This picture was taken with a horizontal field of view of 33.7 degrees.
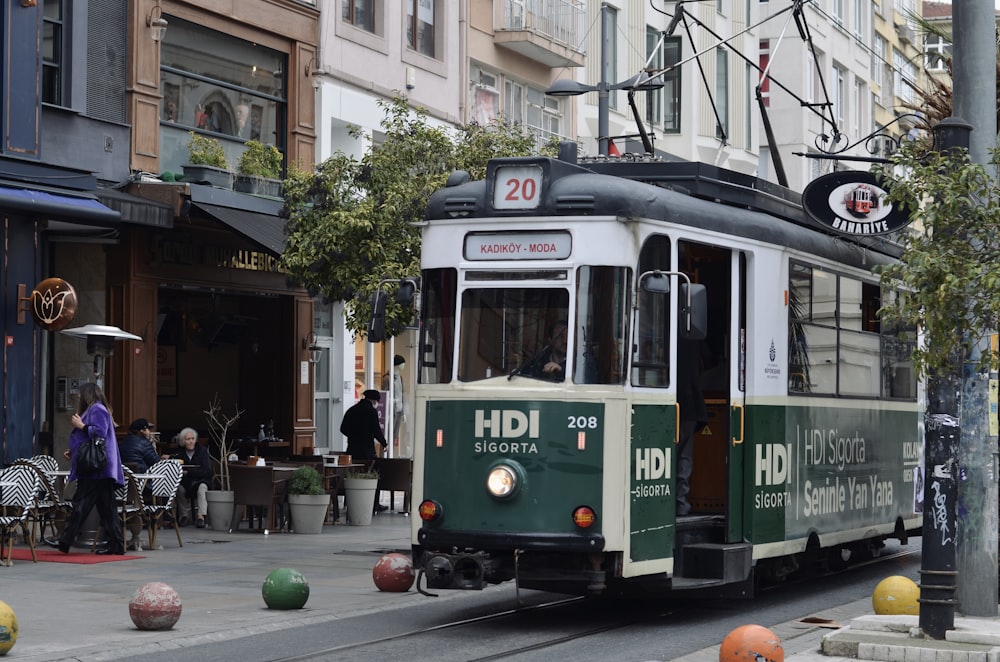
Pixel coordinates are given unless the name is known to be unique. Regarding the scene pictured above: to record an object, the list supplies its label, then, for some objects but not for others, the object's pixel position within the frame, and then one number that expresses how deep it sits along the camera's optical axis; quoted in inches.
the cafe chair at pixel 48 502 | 658.8
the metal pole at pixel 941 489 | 402.3
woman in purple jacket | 644.7
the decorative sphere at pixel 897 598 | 463.8
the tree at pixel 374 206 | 731.4
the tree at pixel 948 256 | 397.7
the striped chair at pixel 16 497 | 620.7
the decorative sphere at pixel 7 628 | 408.8
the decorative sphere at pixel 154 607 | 460.8
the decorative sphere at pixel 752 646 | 378.6
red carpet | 651.5
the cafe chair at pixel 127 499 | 671.8
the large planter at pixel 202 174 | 879.1
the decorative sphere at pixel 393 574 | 562.3
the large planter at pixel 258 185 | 917.2
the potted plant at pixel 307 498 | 784.9
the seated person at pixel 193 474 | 817.5
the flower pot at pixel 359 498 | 841.5
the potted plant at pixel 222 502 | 802.8
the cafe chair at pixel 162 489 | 686.5
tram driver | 456.1
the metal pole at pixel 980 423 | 436.5
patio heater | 762.2
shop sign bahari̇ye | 485.7
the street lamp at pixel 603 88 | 827.4
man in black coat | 897.5
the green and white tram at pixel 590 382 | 452.1
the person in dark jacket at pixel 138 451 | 715.4
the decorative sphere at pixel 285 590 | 511.2
